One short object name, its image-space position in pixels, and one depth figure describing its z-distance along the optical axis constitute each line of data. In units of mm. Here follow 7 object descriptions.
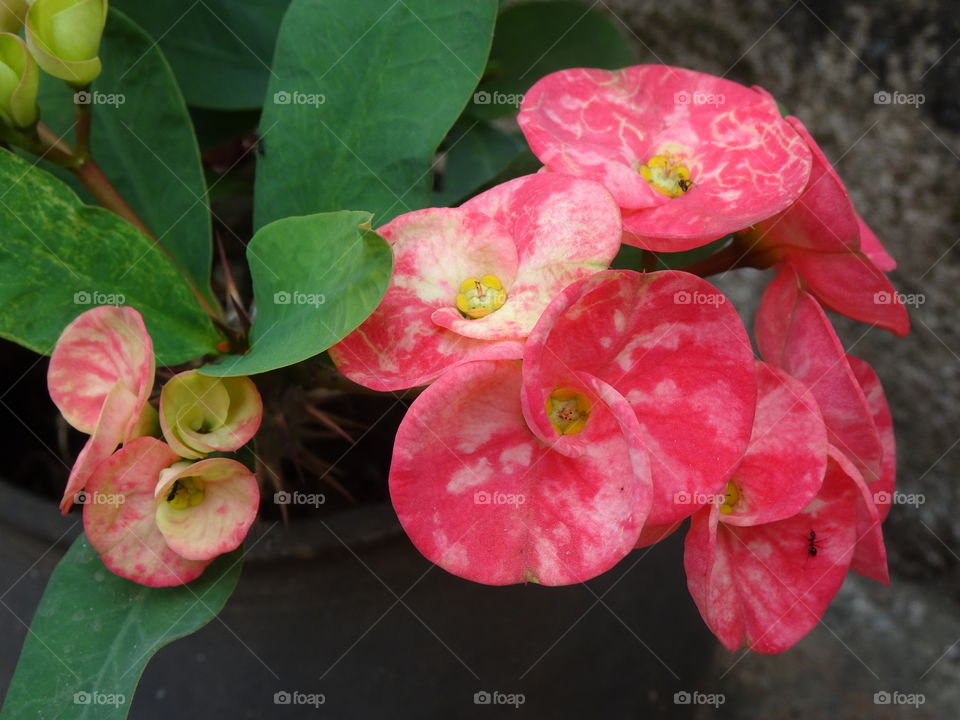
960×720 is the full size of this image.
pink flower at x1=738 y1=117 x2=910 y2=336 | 279
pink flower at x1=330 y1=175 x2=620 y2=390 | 265
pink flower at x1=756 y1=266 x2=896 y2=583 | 278
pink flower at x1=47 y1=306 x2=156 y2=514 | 263
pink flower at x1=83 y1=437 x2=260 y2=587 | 268
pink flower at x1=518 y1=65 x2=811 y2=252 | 274
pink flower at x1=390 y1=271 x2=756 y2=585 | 260
